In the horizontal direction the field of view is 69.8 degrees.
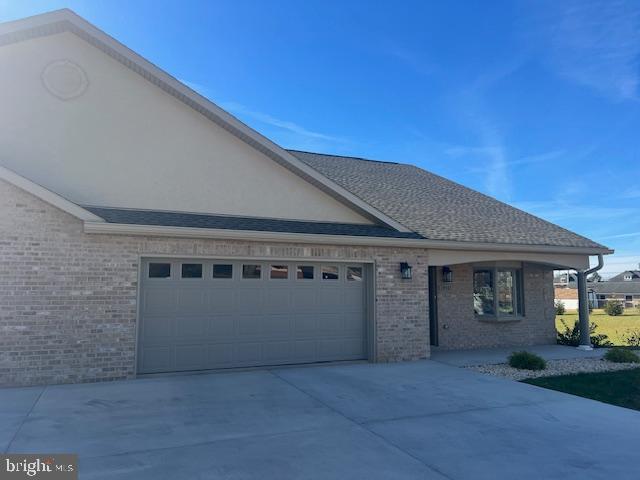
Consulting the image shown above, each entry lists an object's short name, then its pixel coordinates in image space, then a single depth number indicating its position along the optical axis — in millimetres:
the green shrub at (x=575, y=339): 14461
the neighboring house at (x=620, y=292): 65188
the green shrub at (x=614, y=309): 41656
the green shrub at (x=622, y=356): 10945
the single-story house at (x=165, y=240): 8125
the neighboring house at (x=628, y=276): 76725
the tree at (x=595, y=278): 81288
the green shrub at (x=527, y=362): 10094
